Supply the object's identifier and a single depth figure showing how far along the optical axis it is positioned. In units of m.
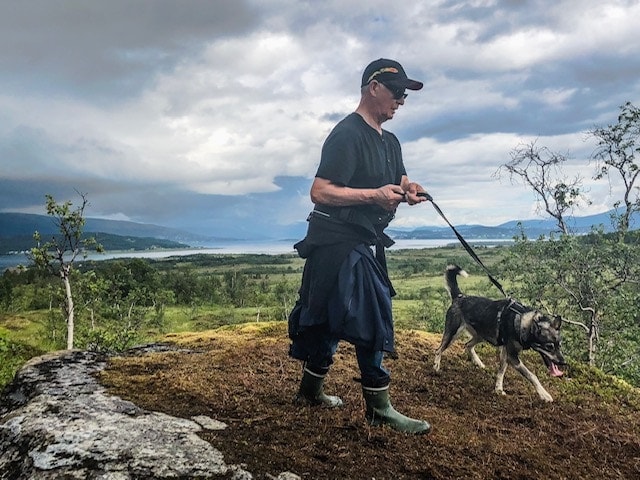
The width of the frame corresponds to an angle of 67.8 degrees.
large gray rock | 3.32
